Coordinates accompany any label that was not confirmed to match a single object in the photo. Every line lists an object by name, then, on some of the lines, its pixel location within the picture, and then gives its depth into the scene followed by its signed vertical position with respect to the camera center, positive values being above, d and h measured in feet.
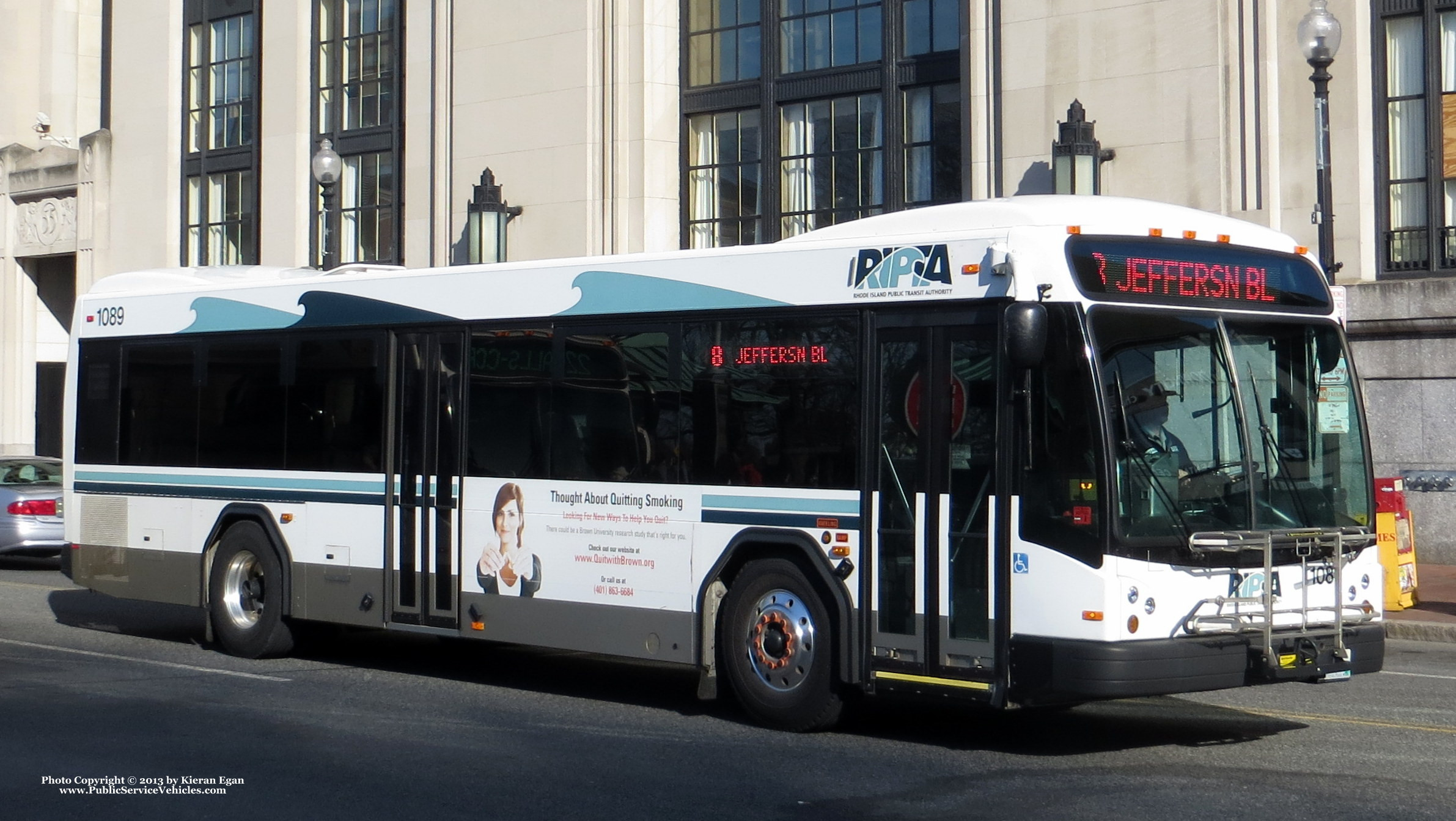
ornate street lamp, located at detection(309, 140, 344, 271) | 82.69 +14.65
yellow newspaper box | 55.36 -2.41
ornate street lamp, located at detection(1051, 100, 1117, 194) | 70.13 +12.87
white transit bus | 29.43 +0.19
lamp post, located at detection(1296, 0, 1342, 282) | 57.31 +13.24
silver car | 73.00 -1.93
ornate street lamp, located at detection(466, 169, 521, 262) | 90.84 +13.24
